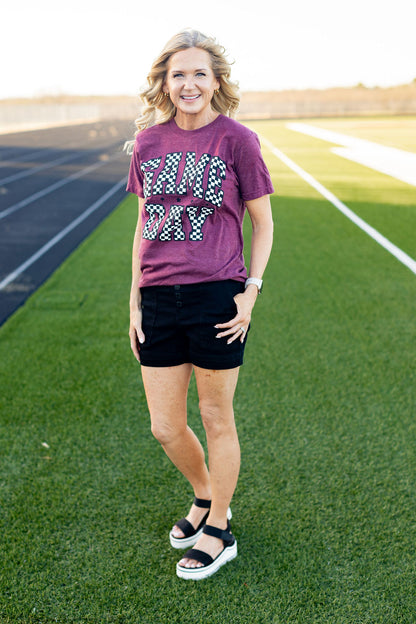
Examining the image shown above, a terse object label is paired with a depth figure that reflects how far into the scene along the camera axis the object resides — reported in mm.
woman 2070
